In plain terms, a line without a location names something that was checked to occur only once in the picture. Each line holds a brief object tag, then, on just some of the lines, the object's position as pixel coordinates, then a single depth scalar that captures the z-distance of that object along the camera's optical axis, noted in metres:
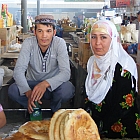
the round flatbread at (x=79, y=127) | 1.21
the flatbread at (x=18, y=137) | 1.43
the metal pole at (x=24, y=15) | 8.45
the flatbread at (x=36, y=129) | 1.41
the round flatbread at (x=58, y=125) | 1.22
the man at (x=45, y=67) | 2.52
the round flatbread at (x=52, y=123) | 1.24
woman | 2.04
